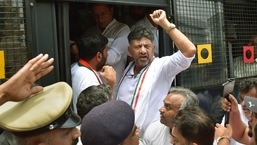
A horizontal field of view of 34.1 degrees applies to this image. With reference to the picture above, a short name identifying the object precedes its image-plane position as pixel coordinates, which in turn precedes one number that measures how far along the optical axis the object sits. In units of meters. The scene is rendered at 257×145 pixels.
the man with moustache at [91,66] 2.99
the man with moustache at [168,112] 2.86
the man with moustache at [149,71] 3.05
